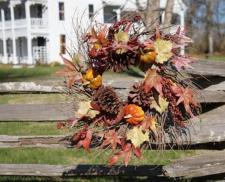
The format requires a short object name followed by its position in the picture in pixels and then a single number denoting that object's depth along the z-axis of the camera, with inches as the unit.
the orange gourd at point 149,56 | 126.9
